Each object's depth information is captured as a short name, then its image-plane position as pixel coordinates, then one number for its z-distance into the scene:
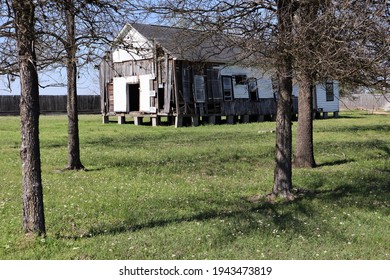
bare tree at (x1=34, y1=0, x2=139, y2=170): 5.86
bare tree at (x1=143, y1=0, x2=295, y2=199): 7.43
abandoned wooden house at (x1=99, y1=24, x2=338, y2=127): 27.73
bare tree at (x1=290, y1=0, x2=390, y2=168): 6.52
